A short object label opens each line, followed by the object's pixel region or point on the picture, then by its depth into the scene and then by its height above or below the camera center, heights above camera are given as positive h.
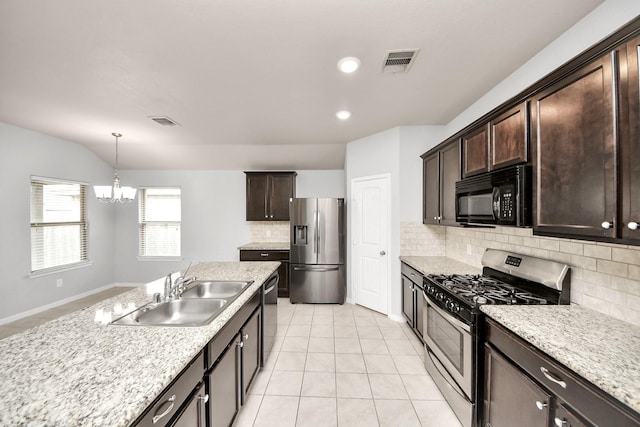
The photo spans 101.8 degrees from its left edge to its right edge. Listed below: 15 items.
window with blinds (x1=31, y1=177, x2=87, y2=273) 3.98 -0.14
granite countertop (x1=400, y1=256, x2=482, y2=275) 2.67 -0.58
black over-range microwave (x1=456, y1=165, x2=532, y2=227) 1.62 +0.12
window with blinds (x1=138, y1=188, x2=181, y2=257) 5.46 -0.13
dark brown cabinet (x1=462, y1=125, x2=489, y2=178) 2.09 +0.54
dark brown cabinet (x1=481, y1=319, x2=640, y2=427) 0.96 -0.79
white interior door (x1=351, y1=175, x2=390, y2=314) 3.74 -0.40
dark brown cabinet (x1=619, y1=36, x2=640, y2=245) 1.04 +0.28
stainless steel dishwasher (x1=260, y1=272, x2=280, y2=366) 2.34 -0.98
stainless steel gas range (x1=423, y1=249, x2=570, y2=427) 1.68 -0.67
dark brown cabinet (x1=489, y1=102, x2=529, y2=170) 1.65 +0.53
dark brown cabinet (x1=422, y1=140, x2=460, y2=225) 2.63 +0.35
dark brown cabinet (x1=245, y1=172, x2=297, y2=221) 5.09 +0.40
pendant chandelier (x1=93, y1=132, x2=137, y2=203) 3.45 +0.31
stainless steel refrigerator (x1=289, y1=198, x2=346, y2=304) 4.26 -0.61
